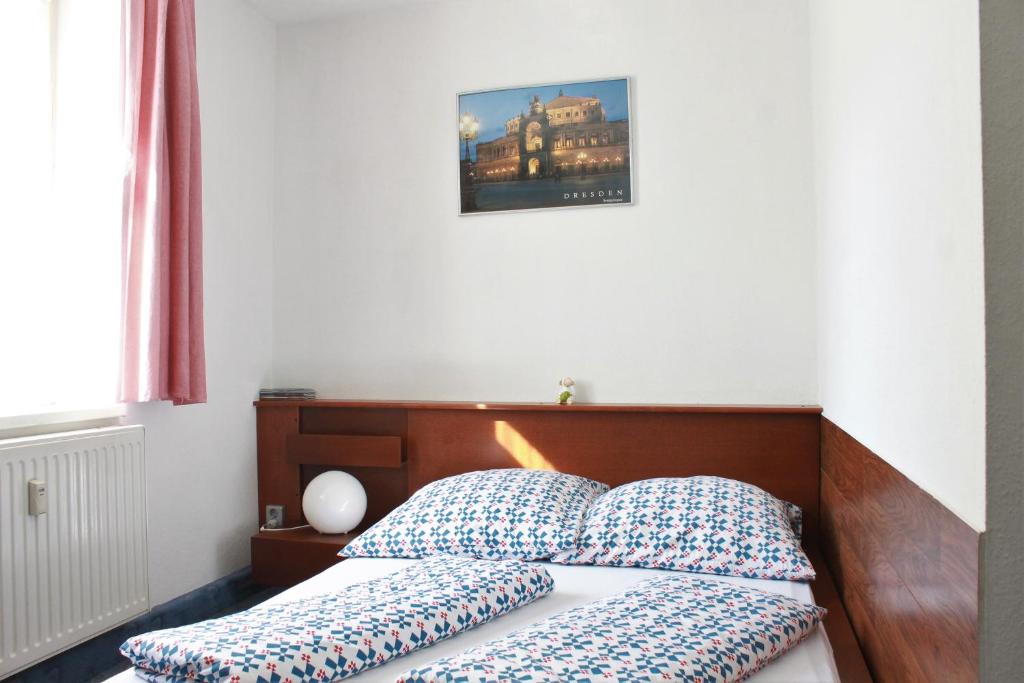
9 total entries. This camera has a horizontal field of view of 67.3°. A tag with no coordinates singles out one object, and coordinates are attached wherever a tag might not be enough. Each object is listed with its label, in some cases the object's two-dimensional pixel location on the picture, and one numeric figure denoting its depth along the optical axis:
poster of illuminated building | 2.84
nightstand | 2.73
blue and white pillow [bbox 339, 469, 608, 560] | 2.22
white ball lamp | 2.76
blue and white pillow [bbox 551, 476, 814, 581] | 2.01
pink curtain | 2.34
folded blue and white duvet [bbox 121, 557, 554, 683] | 1.28
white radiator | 1.94
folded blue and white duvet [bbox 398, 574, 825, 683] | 1.25
